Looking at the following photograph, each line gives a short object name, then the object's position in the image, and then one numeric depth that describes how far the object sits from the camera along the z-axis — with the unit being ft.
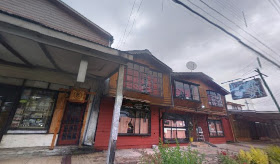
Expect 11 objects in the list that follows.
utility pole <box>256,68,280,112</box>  34.31
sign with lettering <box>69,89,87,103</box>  19.12
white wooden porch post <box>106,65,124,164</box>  12.76
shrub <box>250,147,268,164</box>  14.99
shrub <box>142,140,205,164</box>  10.75
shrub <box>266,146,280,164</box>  16.70
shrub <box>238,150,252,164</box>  15.05
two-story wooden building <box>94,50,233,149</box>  25.40
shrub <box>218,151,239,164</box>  14.21
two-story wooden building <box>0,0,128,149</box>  13.23
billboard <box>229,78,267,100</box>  35.22
